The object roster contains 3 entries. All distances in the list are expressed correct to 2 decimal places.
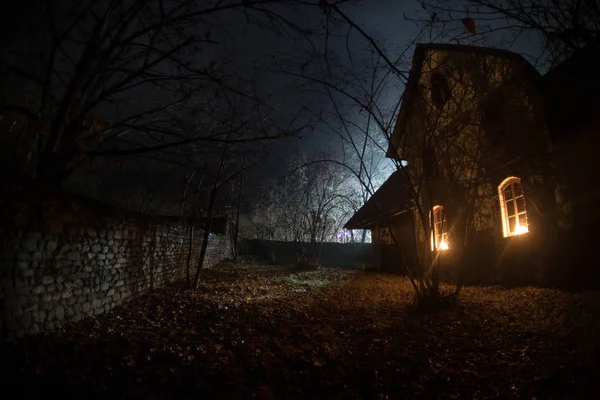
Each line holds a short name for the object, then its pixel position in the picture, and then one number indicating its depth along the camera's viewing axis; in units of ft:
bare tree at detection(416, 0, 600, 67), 11.39
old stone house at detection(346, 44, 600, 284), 21.77
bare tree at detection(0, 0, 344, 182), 17.28
